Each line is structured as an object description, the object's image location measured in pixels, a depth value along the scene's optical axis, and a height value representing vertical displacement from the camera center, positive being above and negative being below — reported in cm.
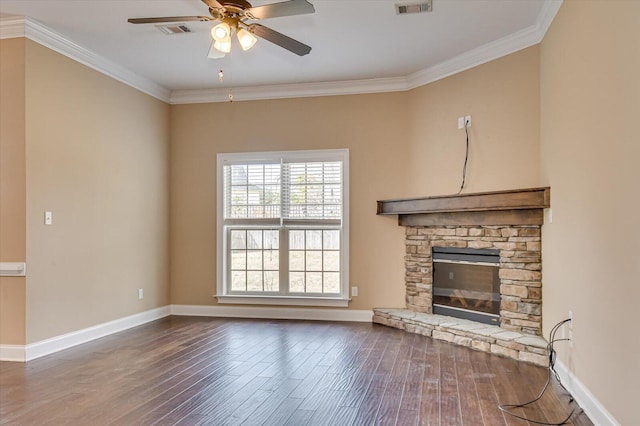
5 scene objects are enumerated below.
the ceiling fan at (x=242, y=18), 306 +133
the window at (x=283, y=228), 604 -20
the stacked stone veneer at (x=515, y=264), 433 -49
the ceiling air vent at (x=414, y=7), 390 +174
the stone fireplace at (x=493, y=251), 425 -46
